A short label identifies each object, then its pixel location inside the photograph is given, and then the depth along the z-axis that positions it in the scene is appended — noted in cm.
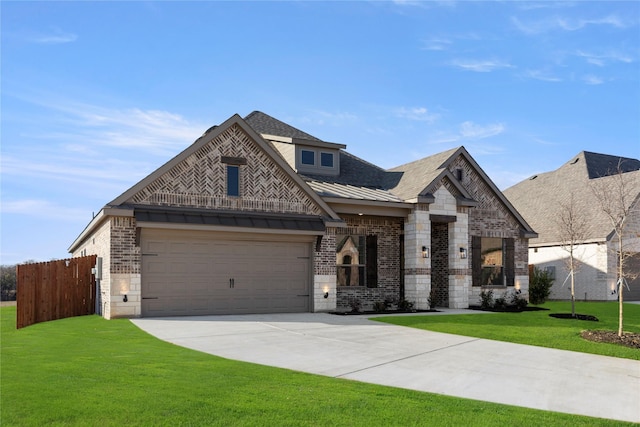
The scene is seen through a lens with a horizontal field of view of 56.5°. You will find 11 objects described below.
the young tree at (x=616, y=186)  3045
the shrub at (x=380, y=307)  2178
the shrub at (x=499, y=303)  2464
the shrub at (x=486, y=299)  2467
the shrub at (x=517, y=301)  2528
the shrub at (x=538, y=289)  2784
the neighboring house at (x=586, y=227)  3083
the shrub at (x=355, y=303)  2258
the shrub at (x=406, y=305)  2208
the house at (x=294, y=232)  1800
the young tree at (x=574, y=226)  3070
